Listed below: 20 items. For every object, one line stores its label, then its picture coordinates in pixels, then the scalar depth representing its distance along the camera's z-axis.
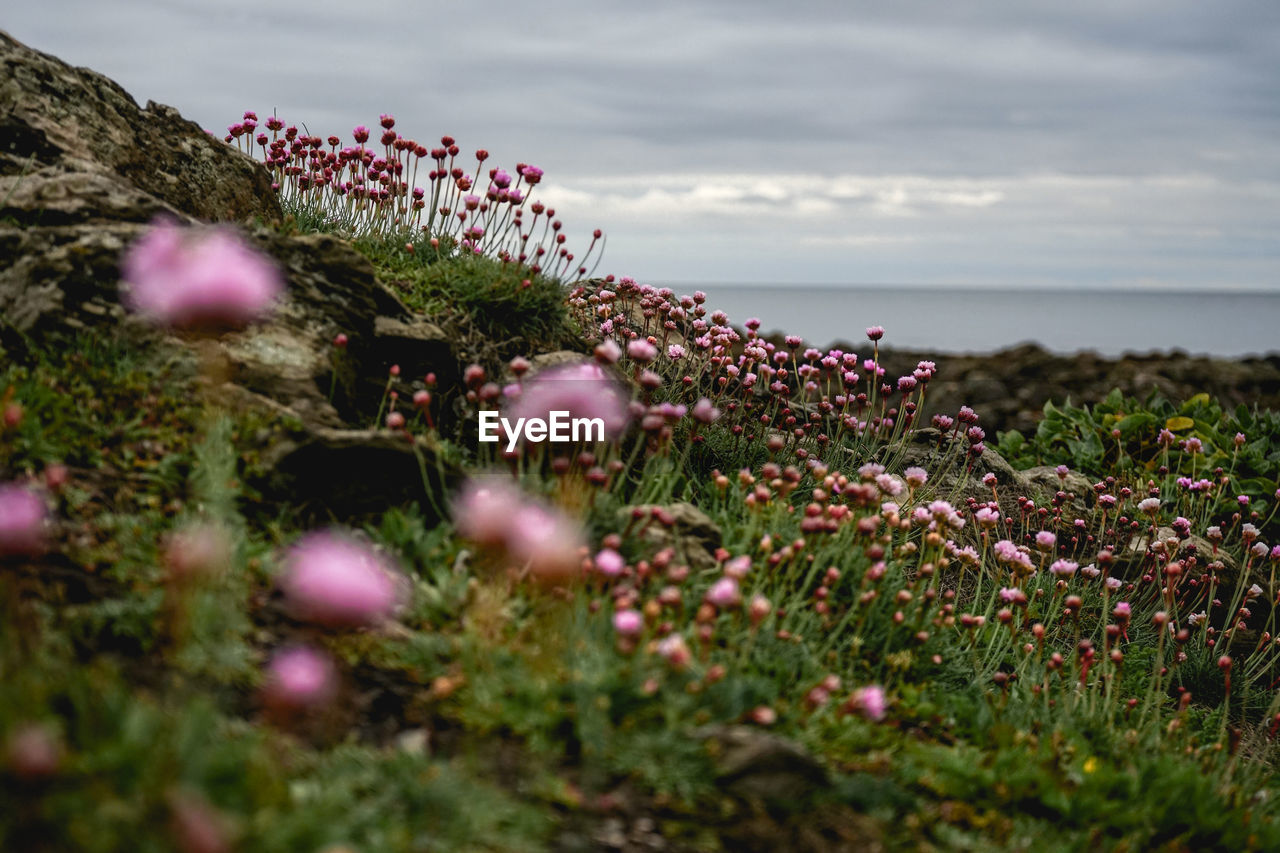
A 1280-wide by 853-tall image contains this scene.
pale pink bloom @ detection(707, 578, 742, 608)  3.15
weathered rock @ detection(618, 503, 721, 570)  4.14
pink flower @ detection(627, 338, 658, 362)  4.25
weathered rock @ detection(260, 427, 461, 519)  4.02
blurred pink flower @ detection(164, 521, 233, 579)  2.70
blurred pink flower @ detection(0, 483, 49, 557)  2.57
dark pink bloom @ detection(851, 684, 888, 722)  3.33
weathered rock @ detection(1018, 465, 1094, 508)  7.75
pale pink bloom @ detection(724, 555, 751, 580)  3.55
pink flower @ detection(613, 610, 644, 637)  3.07
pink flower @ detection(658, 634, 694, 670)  3.07
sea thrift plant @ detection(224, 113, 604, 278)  5.86
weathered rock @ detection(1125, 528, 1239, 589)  6.86
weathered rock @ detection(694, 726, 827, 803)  3.03
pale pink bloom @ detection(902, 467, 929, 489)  5.04
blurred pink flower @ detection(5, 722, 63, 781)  1.95
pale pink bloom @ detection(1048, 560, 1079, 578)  5.02
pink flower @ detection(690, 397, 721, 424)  4.54
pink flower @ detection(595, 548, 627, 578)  3.44
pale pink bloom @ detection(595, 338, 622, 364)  3.99
